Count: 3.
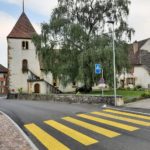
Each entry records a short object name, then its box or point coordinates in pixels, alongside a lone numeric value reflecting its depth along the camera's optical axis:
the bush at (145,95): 14.38
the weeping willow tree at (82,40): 18.24
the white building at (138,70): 30.26
